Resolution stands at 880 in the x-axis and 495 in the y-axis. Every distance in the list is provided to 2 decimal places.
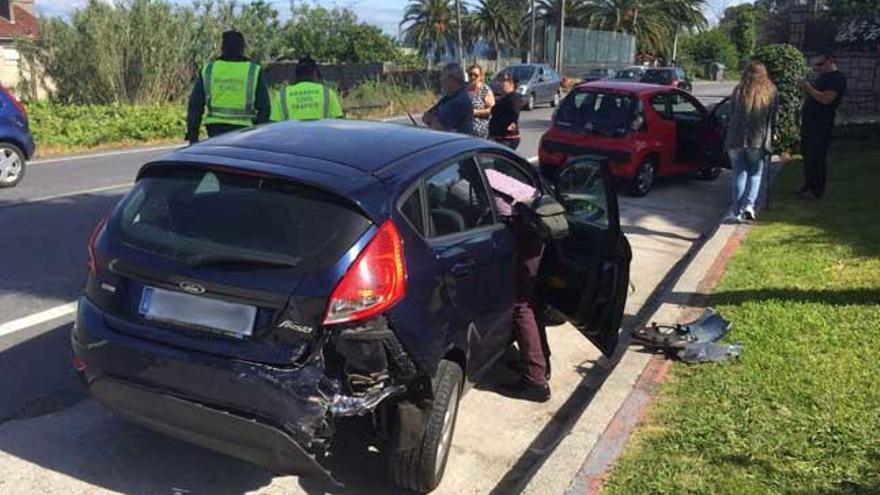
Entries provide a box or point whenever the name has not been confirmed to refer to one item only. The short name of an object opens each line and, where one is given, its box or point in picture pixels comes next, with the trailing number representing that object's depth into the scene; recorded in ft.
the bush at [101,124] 53.57
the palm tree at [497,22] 221.25
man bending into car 14.56
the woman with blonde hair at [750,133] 29.50
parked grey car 95.16
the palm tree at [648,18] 216.13
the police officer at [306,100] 24.07
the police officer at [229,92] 23.54
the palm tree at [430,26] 210.38
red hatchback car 36.55
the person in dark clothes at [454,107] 25.70
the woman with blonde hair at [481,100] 28.89
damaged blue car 10.37
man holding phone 32.24
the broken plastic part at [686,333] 17.12
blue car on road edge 35.32
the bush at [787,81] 46.24
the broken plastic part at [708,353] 16.38
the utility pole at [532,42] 164.96
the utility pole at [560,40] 145.07
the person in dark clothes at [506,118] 28.58
